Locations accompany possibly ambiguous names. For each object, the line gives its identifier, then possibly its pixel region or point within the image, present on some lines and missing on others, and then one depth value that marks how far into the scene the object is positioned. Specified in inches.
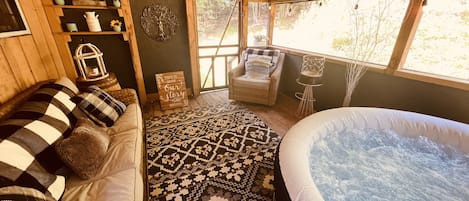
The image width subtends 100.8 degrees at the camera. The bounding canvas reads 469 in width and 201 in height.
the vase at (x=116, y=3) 101.5
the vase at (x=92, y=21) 97.2
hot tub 43.1
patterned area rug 65.1
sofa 38.2
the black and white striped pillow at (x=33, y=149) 37.8
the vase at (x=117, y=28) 104.8
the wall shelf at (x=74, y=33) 91.7
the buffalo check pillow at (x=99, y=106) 69.0
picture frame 63.1
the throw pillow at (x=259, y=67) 130.6
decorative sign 122.6
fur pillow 47.4
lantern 90.8
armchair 119.9
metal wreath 116.3
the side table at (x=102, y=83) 90.4
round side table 112.1
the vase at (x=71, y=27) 94.3
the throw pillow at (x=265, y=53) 134.2
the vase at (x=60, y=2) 90.0
